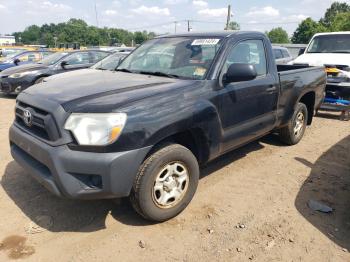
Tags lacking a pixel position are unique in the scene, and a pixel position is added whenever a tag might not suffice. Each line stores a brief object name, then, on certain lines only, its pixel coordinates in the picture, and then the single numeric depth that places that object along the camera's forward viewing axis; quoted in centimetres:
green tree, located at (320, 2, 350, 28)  8744
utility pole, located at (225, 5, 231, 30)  3994
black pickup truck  277
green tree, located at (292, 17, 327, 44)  7266
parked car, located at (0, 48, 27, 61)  2589
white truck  787
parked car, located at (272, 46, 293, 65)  1135
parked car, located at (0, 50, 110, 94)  994
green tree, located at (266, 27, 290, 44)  9411
